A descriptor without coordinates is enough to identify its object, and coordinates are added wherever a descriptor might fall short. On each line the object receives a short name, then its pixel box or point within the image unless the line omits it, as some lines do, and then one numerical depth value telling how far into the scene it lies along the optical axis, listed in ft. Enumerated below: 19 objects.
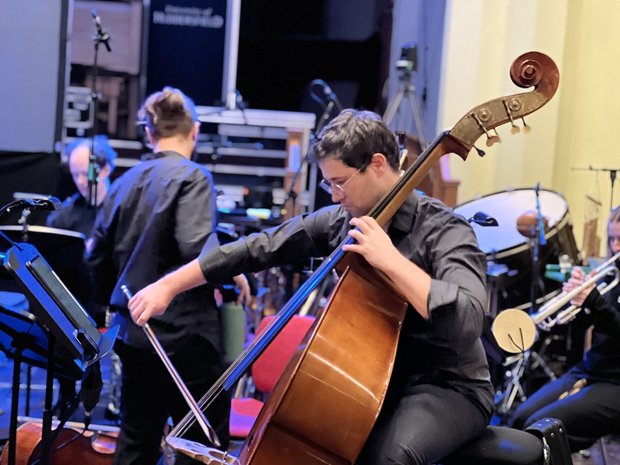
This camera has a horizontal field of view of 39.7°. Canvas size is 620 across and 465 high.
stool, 7.94
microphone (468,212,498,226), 9.90
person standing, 9.52
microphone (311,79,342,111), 18.29
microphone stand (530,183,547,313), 14.69
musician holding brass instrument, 11.03
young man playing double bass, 6.77
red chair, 11.45
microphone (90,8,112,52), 15.57
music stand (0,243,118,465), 7.22
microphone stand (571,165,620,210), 13.96
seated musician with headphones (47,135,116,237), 16.53
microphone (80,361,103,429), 8.14
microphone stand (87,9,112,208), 15.64
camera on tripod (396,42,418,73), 20.71
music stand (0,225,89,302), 11.99
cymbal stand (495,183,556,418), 14.90
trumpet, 10.76
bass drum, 15.67
